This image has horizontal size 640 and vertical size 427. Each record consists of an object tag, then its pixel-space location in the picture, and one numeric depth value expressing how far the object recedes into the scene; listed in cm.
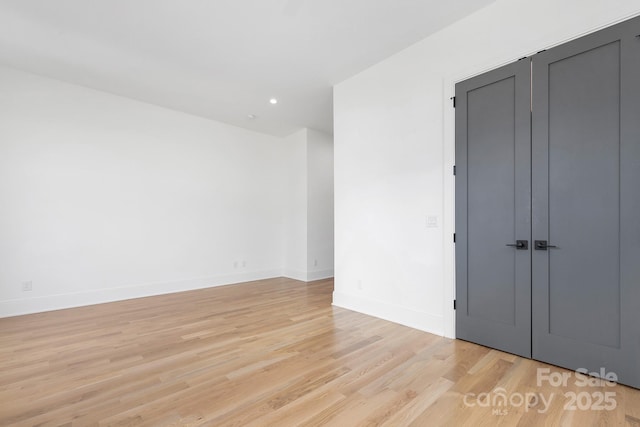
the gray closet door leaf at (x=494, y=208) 251
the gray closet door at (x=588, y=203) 204
